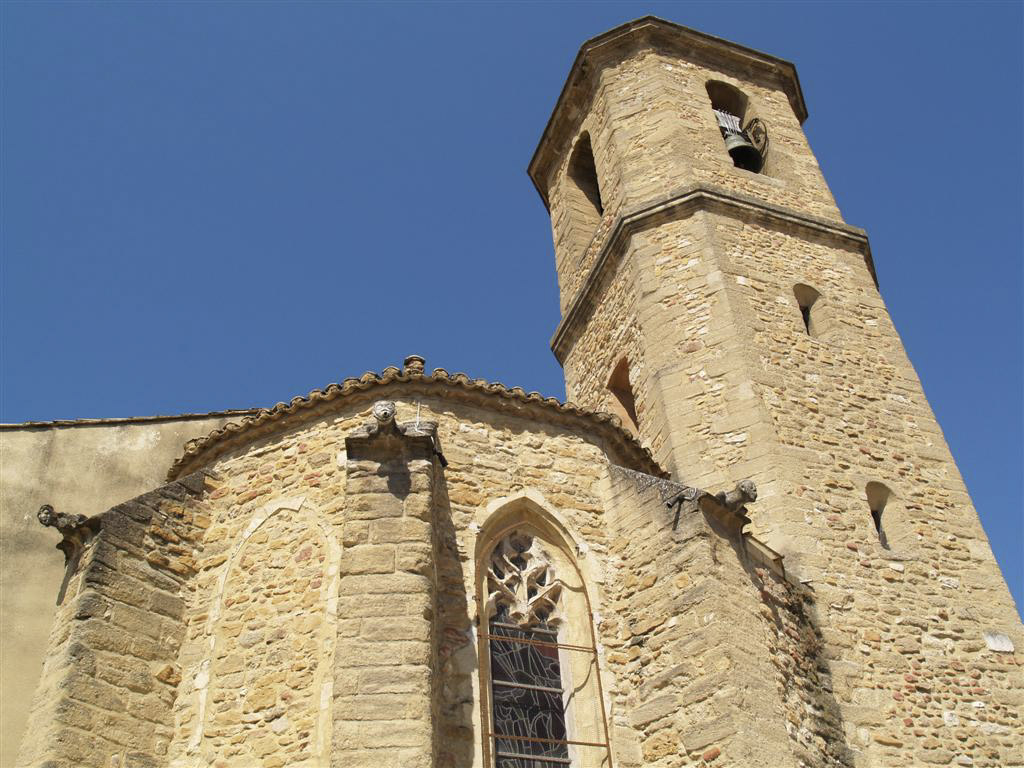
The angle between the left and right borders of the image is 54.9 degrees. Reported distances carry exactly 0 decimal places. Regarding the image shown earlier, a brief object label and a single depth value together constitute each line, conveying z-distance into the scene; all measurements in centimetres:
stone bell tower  845
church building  657
